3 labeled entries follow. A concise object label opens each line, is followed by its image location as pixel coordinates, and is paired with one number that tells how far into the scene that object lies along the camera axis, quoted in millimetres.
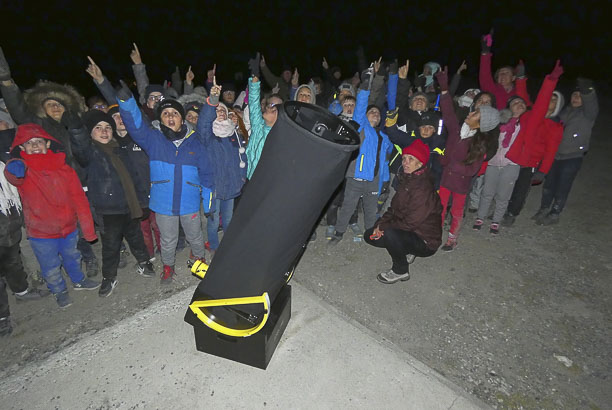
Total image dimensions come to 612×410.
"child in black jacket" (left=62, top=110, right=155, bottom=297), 3278
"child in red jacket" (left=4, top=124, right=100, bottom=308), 3039
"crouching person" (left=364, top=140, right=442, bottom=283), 3730
